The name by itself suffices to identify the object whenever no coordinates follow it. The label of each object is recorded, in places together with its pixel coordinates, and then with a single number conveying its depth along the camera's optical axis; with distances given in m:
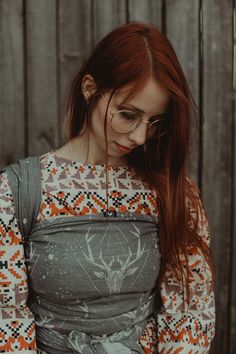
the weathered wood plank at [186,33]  1.99
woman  1.39
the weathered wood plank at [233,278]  2.06
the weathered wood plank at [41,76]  1.90
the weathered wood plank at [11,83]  1.88
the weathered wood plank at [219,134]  2.02
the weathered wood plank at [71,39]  1.92
